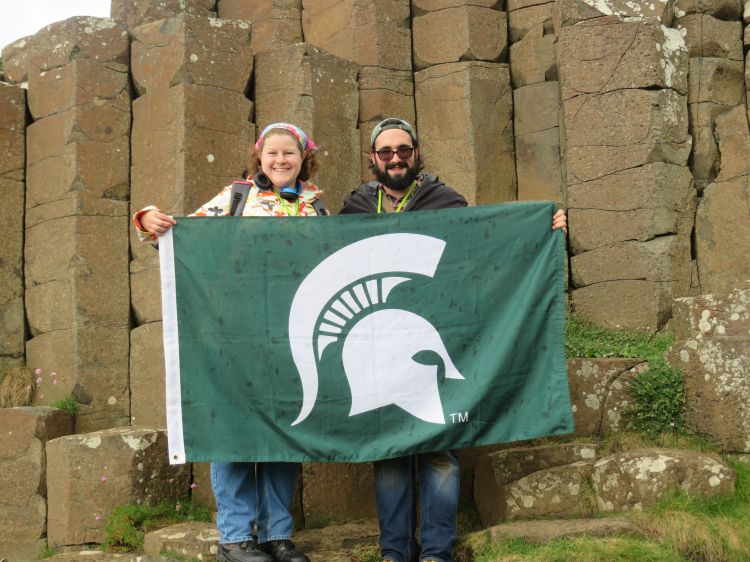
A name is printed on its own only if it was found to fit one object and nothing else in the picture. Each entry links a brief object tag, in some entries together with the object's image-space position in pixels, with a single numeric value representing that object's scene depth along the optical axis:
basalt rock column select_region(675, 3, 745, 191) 7.00
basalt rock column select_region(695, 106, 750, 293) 6.72
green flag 4.34
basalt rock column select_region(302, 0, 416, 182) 7.54
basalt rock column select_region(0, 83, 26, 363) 7.20
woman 4.20
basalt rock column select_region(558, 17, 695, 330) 6.65
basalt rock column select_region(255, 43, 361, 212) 6.98
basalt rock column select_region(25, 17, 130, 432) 6.79
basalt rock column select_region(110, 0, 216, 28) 8.34
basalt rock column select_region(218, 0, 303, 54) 8.53
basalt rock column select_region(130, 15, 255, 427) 6.68
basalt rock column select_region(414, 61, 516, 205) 7.60
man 4.23
